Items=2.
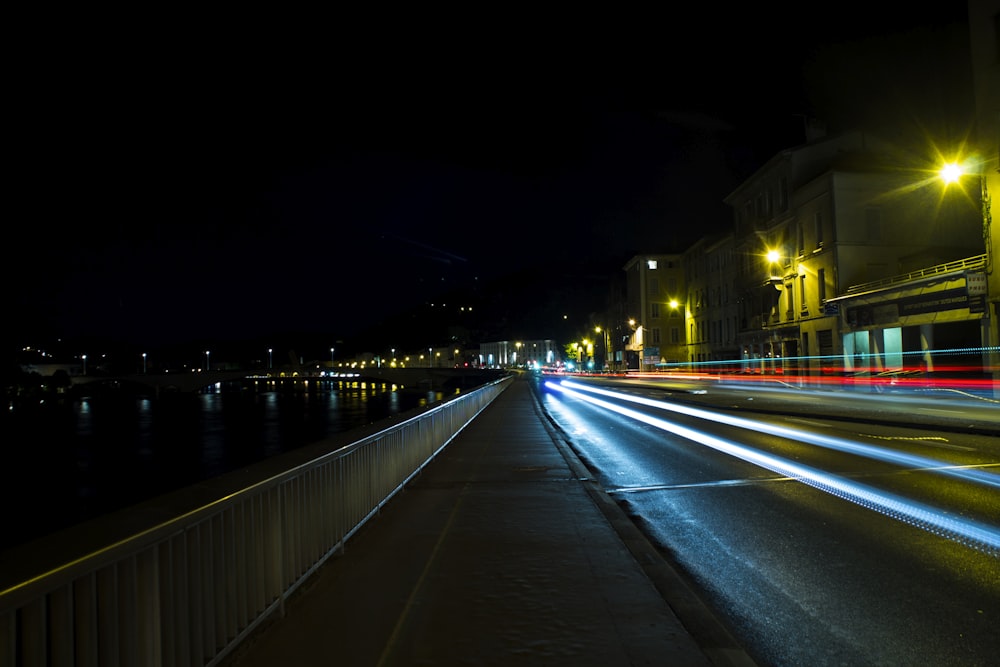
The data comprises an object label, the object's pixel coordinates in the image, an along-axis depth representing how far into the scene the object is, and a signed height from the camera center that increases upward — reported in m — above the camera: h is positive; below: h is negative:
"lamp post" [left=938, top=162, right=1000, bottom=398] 31.16 +1.78
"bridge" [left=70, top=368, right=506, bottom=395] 130.00 -2.18
